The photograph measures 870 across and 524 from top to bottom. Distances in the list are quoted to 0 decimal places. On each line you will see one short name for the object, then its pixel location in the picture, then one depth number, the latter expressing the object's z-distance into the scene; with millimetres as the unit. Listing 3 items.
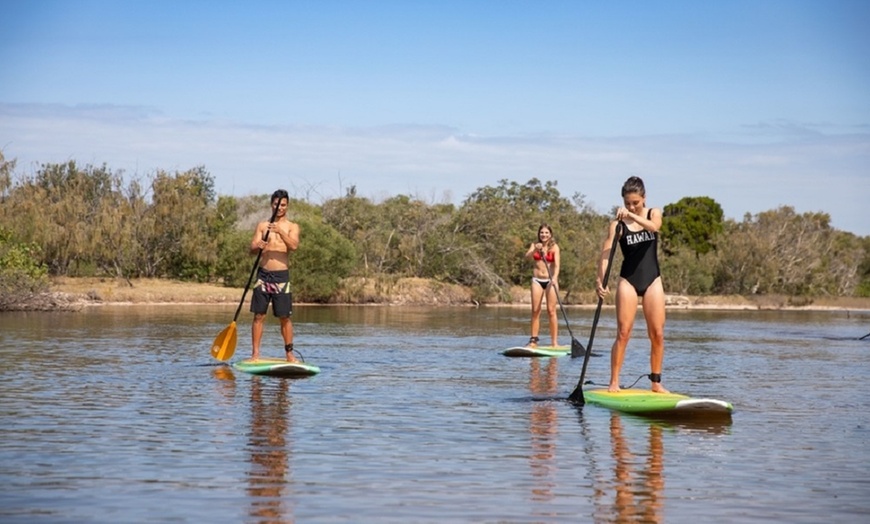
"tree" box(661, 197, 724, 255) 76812
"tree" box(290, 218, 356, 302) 47281
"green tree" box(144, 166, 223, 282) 49000
